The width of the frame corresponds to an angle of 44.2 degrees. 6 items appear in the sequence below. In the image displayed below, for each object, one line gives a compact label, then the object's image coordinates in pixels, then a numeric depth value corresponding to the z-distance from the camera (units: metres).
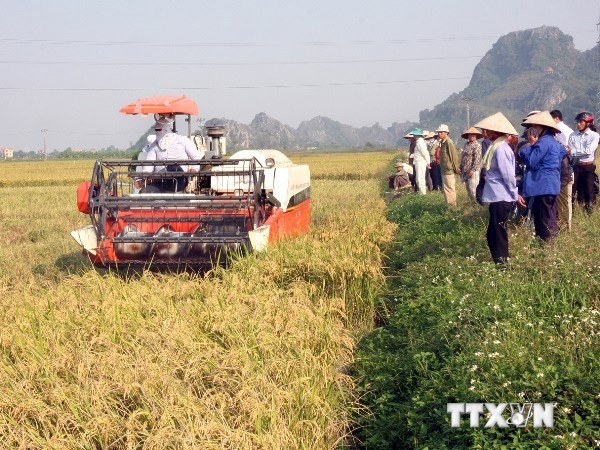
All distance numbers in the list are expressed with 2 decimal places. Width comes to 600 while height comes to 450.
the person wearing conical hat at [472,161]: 11.44
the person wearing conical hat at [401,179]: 19.07
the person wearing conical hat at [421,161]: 15.75
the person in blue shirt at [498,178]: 6.84
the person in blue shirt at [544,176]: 7.37
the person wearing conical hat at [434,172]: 16.50
